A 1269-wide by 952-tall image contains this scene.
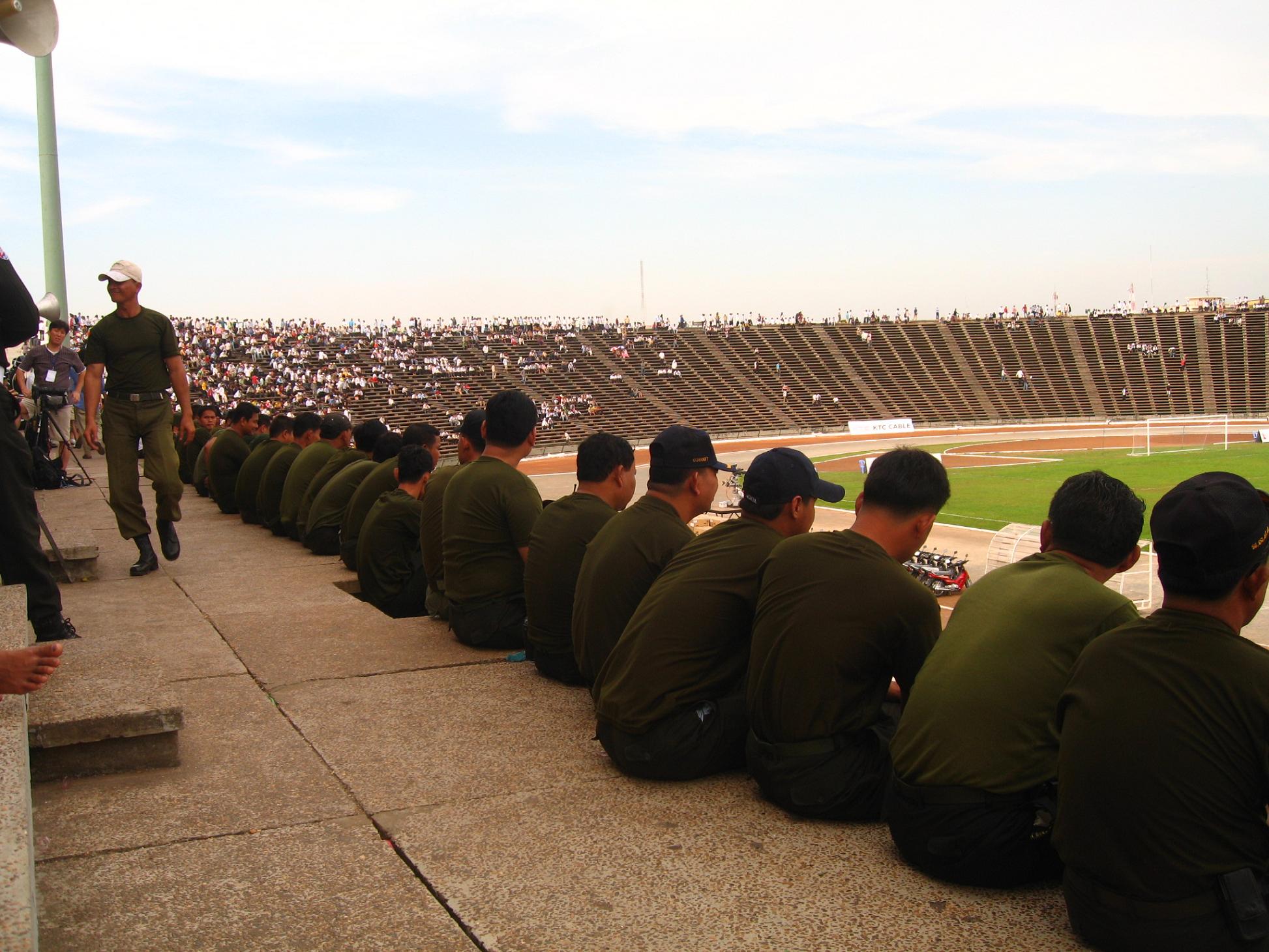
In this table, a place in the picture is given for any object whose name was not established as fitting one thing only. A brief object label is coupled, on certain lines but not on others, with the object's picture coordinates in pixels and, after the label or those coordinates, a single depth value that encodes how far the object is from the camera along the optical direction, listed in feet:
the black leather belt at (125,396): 25.38
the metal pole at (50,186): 51.13
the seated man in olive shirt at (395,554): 24.30
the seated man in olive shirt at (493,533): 19.48
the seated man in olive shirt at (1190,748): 8.39
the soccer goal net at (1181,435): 169.08
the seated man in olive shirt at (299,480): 34.50
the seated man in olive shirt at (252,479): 39.83
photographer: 35.99
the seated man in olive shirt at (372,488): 27.48
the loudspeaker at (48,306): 29.71
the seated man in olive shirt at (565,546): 17.44
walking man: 25.05
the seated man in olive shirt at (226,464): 43.16
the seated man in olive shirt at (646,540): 15.14
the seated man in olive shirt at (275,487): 36.78
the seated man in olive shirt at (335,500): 30.58
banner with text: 209.97
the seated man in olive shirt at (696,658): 12.89
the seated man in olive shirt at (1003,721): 10.13
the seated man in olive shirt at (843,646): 11.57
